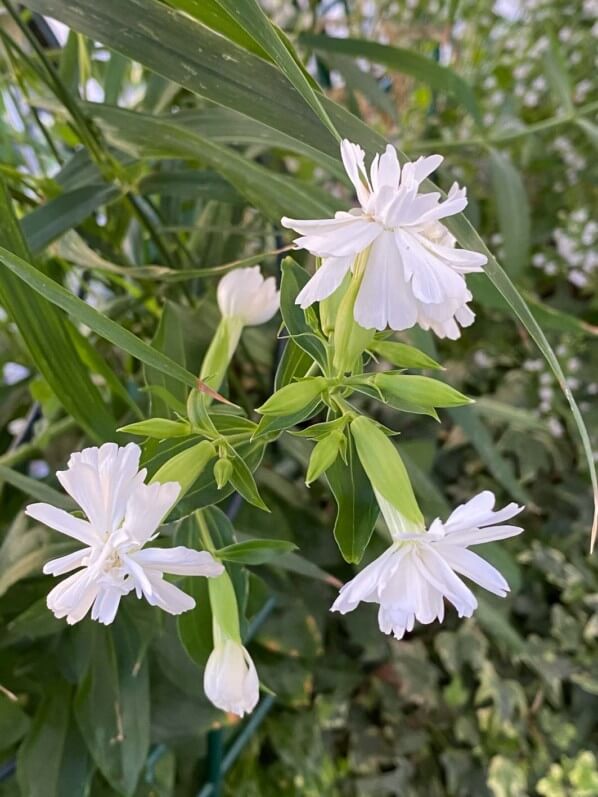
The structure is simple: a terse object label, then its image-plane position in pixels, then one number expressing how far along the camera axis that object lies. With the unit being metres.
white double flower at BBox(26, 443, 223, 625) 0.16
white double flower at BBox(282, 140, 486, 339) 0.15
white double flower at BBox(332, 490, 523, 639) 0.16
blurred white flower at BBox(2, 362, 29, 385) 0.53
